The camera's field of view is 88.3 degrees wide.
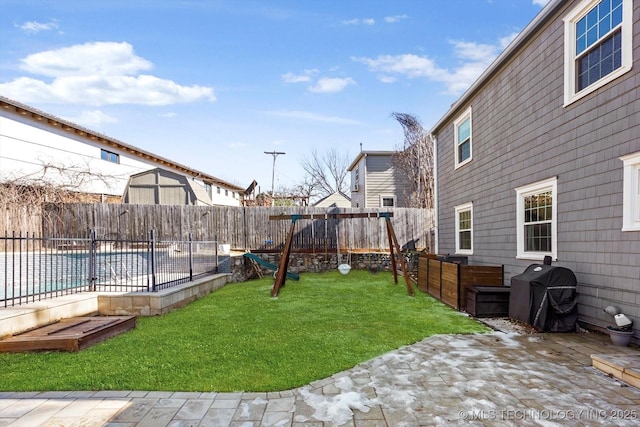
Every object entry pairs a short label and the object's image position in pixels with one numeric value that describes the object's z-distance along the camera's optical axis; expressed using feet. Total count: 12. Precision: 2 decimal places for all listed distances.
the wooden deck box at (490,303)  18.42
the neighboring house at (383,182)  63.26
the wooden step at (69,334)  12.42
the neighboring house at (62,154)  39.09
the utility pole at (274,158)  93.35
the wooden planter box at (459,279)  19.95
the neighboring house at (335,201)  76.12
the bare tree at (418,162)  60.08
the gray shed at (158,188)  47.98
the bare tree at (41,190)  35.12
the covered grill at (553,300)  15.24
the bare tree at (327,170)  100.48
